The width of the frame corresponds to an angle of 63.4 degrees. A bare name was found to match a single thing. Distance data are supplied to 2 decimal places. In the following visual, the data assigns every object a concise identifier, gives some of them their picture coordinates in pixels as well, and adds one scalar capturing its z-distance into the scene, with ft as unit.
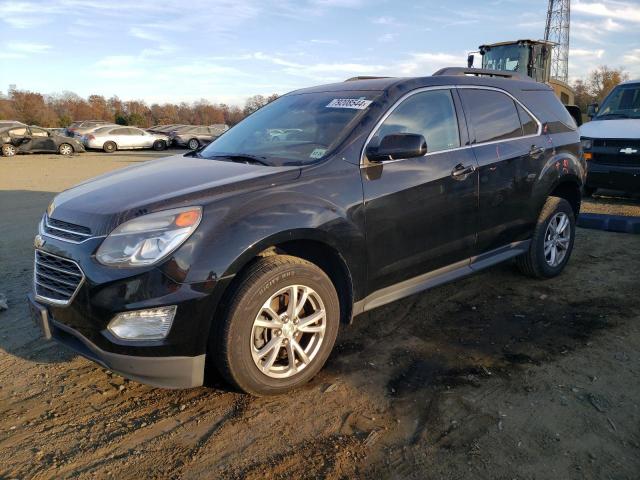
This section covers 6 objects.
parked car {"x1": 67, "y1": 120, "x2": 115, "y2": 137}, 90.79
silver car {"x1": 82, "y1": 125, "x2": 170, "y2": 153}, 89.81
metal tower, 222.48
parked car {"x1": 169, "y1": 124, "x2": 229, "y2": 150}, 103.55
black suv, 8.84
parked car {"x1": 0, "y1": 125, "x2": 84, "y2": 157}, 76.79
